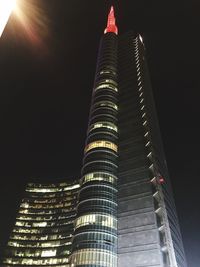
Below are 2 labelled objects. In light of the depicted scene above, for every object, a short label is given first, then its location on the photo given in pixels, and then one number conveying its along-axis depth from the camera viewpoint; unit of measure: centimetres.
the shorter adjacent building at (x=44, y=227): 14312
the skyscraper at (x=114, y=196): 9312
